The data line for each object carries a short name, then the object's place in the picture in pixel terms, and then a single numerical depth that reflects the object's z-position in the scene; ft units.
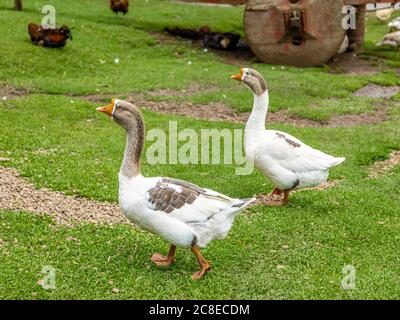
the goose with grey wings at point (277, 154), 27.07
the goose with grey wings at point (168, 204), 20.04
